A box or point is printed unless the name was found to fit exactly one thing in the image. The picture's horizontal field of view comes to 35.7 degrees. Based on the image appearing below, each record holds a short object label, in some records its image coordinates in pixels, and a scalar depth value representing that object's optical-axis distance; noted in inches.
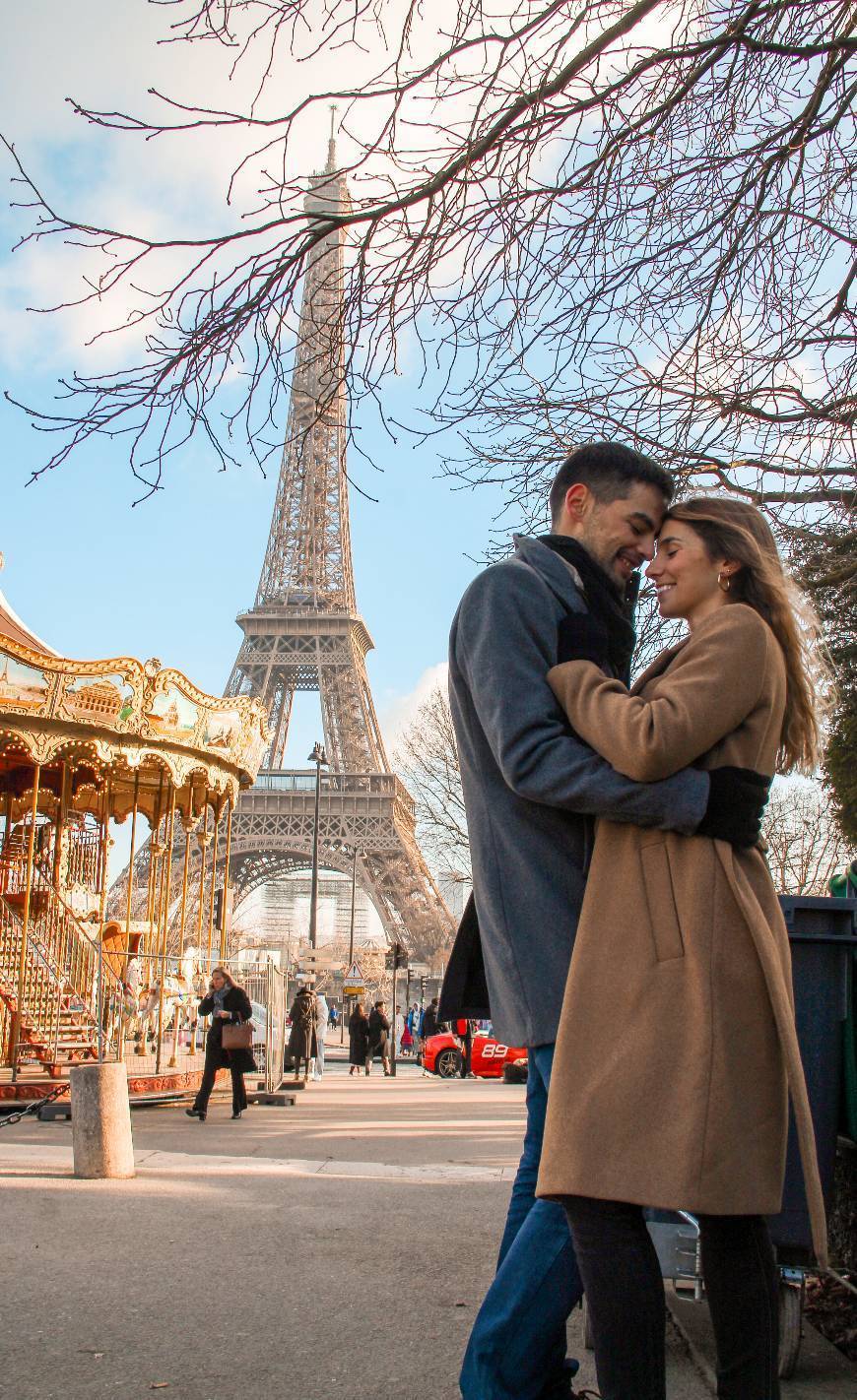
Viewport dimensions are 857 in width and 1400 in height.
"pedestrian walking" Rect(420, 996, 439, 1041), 1179.7
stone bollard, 266.2
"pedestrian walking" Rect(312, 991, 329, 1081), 850.8
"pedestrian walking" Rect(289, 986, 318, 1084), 768.9
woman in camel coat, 81.3
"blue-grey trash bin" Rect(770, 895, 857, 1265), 127.9
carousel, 503.5
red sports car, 898.1
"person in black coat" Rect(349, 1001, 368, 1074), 984.3
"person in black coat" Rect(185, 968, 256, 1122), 469.2
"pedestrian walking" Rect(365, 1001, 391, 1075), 1019.3
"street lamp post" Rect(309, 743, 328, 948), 1344.7
